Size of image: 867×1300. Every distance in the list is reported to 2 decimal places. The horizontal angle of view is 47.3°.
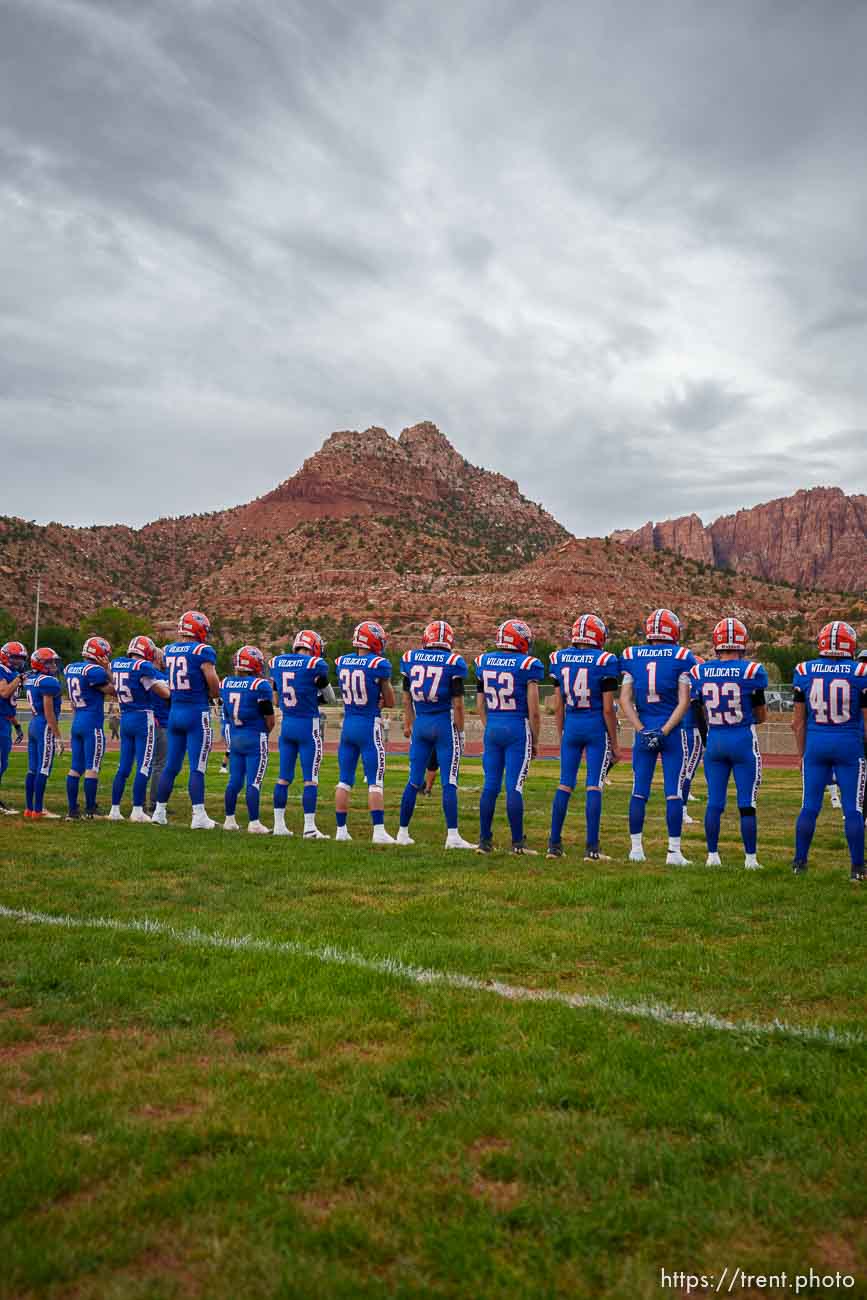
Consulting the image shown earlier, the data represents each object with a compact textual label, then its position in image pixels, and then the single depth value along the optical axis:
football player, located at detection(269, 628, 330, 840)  12.17
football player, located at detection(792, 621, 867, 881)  9.49
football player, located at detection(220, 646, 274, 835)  12.58
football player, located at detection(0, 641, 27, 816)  14.04
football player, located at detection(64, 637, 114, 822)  13.39
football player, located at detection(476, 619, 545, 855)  10.82
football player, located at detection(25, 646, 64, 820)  13.35
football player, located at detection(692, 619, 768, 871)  9.92
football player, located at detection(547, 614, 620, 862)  10.64
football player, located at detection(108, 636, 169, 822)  13.19
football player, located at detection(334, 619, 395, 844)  11.59
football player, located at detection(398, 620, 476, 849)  11.16
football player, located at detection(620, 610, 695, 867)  10.62
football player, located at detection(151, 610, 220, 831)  12.48
